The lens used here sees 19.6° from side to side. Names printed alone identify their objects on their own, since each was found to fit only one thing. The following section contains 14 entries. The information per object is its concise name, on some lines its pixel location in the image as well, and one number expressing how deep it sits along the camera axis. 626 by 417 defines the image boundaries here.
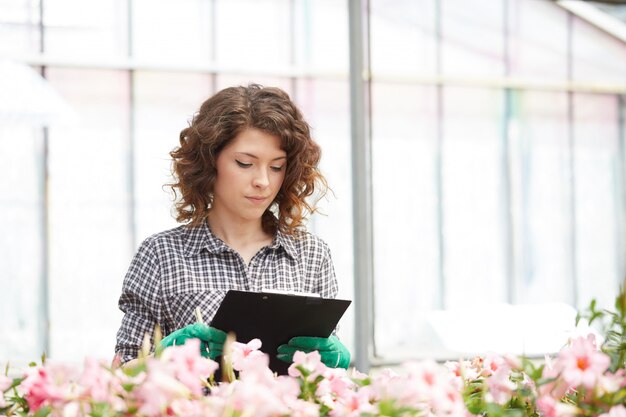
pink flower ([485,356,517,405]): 2.11
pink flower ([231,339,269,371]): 2.20
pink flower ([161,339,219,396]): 1.87
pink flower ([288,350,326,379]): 2.11
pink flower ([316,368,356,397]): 2.19
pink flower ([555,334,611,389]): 1.96
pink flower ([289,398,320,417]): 1.95
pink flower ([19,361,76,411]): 1.91
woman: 3.13
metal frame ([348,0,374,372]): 5.56
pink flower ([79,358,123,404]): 1.89
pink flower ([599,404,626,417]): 1.90
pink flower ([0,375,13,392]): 2.18
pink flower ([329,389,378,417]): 2.01
